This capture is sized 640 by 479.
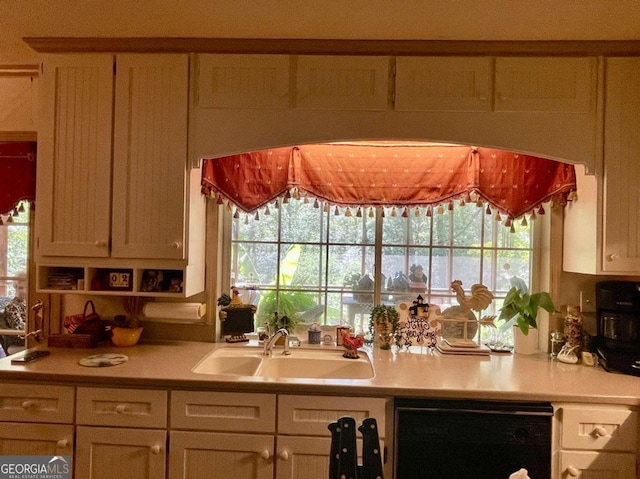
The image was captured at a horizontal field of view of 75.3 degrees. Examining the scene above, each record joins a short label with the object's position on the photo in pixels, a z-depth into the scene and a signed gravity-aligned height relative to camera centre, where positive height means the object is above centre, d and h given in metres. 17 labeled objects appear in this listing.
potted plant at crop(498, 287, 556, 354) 2.25 -0.35
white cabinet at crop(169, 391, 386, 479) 1.74 -0.81
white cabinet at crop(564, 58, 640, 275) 1.94 +0.38
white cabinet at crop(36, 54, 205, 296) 2.02 +0.36
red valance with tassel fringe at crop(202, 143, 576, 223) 2.32 +0.39
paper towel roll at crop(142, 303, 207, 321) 2.26 -0.39
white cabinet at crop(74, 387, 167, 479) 1.79 -0.83
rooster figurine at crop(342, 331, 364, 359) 2.22 -0.55
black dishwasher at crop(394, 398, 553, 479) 1.69 -0.79
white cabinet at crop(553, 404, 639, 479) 1.69 -0.79
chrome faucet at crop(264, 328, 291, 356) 2.24 -0.54
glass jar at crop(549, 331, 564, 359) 2.24 -0.51
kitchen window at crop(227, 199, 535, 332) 2.51 -0.08
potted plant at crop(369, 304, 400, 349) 2.34 -0.45
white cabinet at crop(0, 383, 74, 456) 1.80 -0.80
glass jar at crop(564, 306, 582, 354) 2.18 -0.43
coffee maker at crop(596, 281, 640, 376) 1.95 -0.38
